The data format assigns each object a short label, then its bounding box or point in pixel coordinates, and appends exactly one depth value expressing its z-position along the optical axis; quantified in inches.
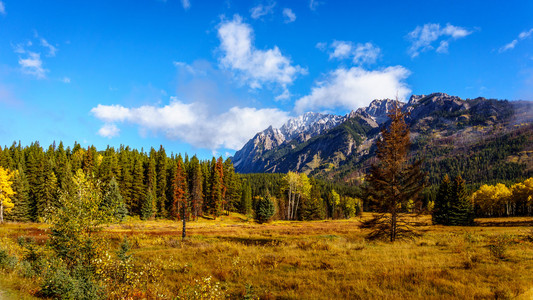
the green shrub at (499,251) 474.5
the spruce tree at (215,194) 2650.1
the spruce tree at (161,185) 2596.0
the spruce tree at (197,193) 2353.6
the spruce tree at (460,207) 1835.0
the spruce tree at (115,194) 1987.9
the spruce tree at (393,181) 783.7
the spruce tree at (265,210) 2268.7
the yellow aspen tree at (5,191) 1742.2
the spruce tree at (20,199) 1978.0
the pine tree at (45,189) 2087.8
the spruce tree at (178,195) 2363.2
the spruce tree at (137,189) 2491.4
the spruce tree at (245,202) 3368.1
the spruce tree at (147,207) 2358.5
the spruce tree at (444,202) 1914.4
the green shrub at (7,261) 471.0
